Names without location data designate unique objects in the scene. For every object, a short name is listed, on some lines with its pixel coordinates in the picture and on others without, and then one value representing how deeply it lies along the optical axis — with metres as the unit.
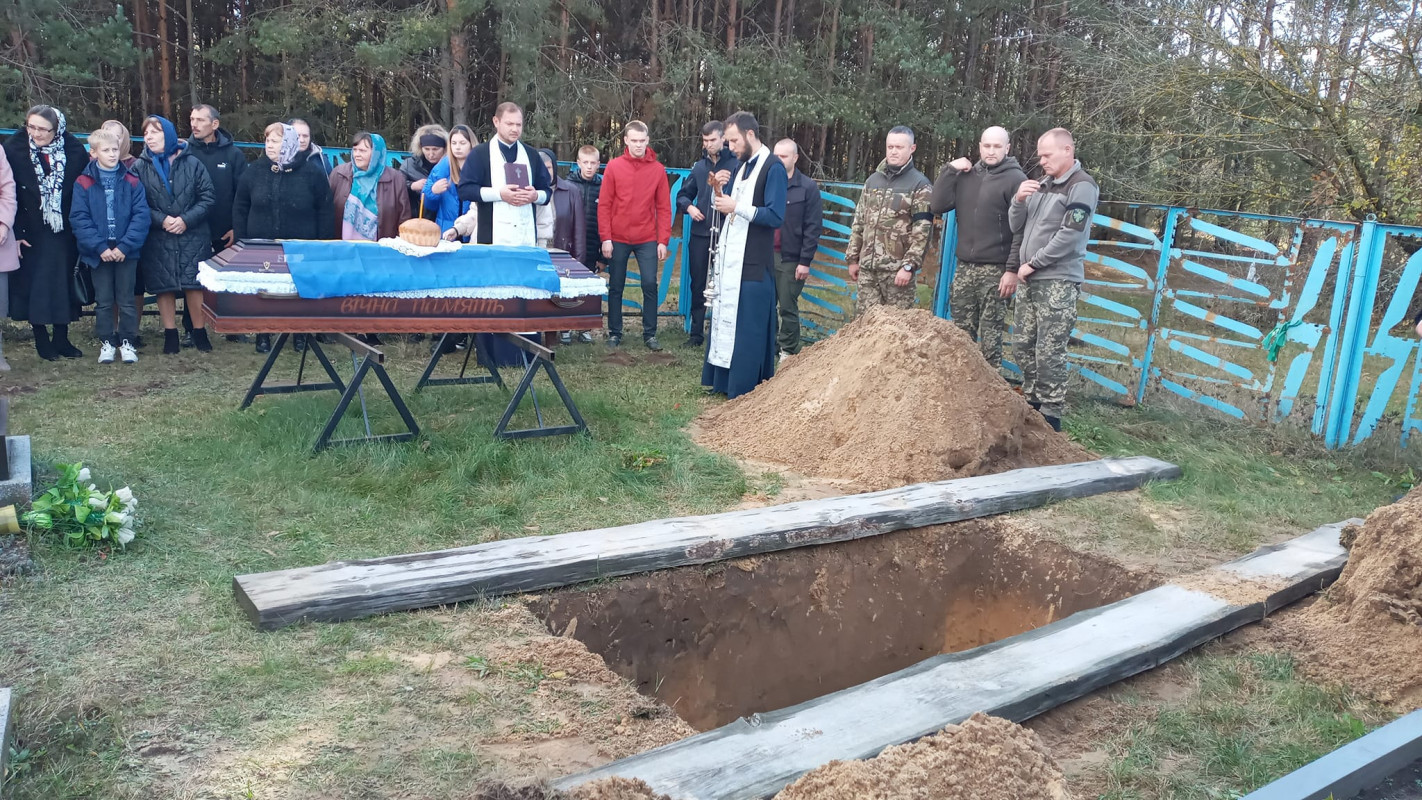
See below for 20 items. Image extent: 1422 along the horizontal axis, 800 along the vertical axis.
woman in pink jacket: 6.72
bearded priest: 6.64
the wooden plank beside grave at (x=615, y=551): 3.38
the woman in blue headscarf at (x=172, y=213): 7.21
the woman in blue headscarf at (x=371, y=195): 7.61
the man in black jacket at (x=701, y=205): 8.23
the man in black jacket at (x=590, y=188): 8.75
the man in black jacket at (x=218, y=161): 7.55
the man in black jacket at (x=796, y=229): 7.96
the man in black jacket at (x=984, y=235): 6.82
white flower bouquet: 3.82
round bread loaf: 5.42
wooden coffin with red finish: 5.02
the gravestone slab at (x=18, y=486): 4.01
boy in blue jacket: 6.91
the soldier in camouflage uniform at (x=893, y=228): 7.01
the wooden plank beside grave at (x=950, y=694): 2.45
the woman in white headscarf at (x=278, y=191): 7.41
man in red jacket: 8.38
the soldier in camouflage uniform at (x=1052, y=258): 6.14
